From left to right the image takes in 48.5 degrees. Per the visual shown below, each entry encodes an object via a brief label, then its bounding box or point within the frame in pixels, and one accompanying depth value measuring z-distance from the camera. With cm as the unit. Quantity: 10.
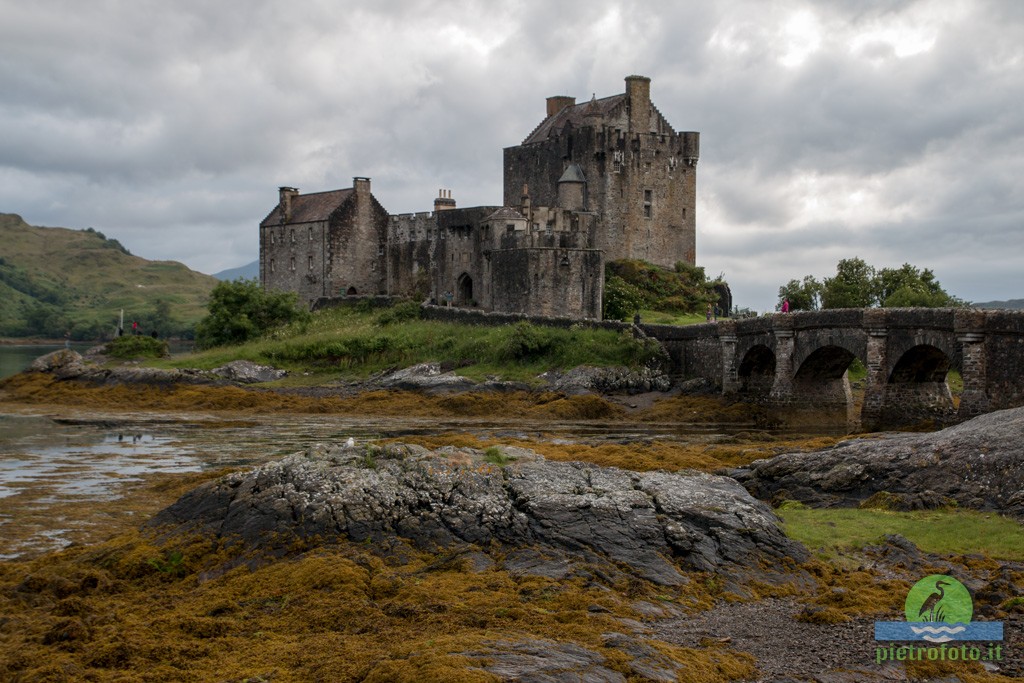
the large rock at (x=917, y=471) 2078
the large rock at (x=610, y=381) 4800
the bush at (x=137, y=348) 6544
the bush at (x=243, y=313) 6581
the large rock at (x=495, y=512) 1684
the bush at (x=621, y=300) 6041
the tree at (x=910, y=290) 5728
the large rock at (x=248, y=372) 5531
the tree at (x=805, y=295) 6931
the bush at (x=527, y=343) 5141
